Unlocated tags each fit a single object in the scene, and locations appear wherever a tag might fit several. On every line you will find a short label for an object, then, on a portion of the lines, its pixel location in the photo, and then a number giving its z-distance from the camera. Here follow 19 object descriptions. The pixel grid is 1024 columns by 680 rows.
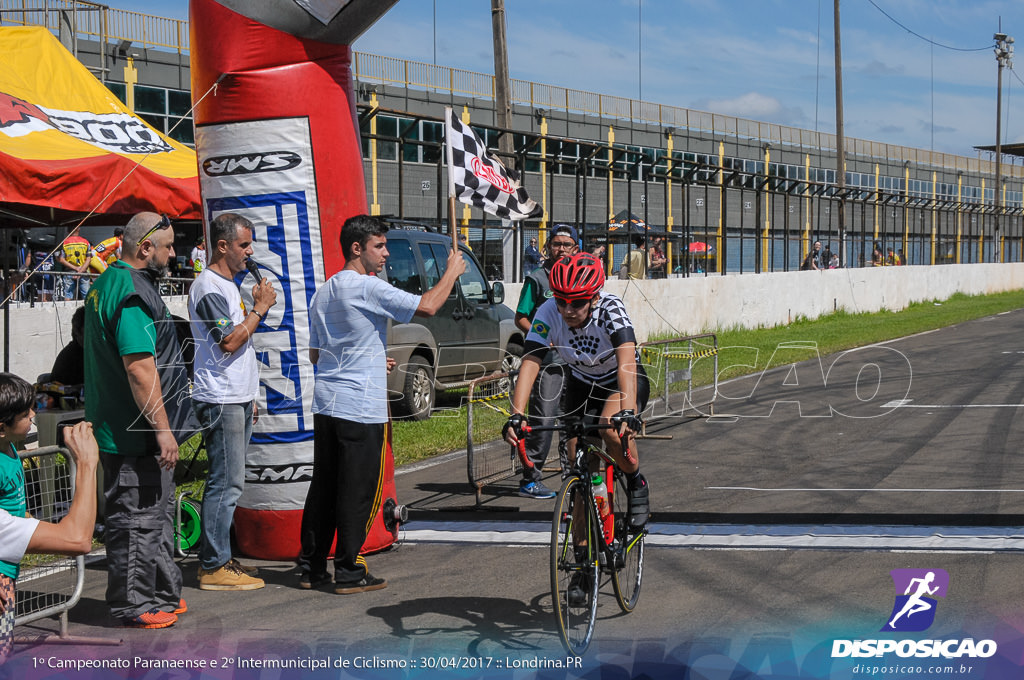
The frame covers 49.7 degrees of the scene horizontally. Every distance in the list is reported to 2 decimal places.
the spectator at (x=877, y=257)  38.84
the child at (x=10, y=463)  3.96
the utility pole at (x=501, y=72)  18.19
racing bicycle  5.12
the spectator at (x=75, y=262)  13.12
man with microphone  6.38
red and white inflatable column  7.06
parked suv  13.28
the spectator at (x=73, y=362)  9.16
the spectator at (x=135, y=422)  5.84
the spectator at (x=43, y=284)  12.54
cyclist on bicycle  5.66
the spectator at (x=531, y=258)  21.41
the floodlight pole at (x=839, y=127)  42.84
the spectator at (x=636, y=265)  20.62
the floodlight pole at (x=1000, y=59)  71.44
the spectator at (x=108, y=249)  14.52
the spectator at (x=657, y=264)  24.28
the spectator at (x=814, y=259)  32.88
